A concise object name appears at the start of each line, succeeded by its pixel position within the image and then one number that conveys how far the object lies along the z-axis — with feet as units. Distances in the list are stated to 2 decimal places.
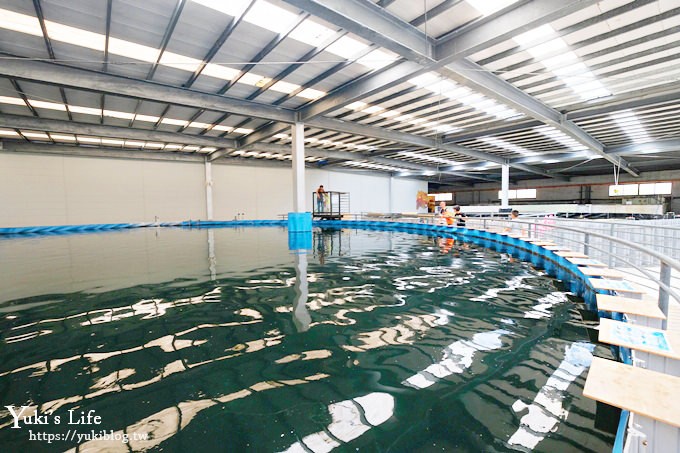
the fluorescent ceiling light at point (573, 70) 29.18
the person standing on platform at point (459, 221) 50.73
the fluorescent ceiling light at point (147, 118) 47.11
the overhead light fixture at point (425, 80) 32.58
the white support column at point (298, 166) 46.32
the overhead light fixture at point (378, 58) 28.22
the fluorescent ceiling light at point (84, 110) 42.35
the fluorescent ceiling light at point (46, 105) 40.29
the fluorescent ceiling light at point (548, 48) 25.68
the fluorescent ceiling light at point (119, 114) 44.98
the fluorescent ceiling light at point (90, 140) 57.40
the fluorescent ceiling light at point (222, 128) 53.50
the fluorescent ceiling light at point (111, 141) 59.11
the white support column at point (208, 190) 75.82
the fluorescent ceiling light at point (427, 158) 75.10
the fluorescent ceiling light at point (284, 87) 35.50
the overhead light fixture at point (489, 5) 20.99
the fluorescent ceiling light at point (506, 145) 59.41
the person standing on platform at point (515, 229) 40.42
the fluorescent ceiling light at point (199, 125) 51.45
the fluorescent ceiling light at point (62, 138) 54.54
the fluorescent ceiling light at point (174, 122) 49.31
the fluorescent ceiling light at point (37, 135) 52.24
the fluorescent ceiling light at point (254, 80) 33.35
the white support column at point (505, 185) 77.82
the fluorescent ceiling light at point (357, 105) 41.27
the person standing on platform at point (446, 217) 50.82
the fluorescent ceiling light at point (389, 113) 44.37
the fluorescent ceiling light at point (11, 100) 38.29
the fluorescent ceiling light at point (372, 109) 42.68
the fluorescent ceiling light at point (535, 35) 23.83
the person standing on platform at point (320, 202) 80.33
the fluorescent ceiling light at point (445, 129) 52.10
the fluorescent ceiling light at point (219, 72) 31.27
